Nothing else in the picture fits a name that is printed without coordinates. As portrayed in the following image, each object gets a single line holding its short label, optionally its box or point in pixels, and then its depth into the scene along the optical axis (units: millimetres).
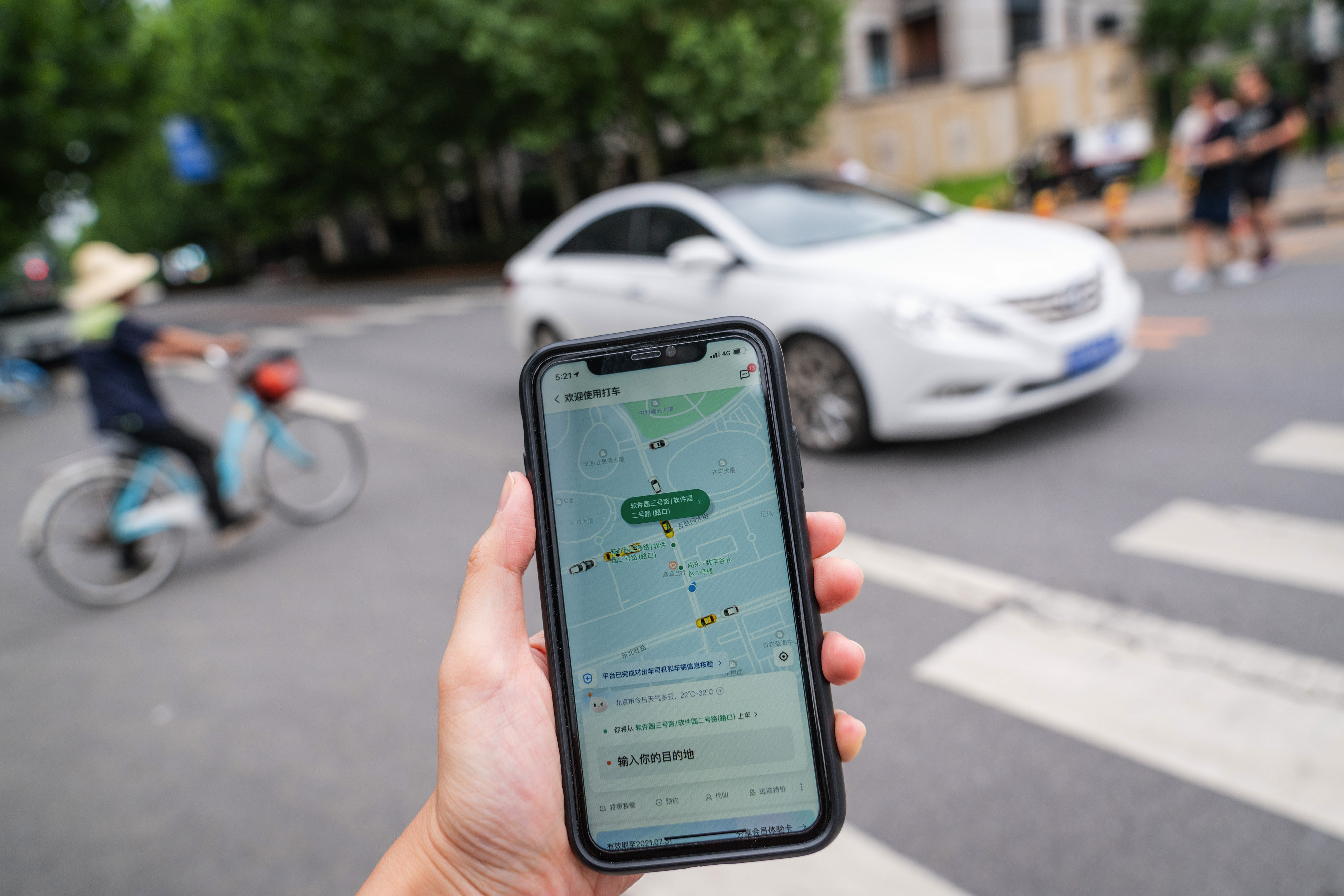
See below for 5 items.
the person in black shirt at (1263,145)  9531
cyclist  5645
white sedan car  5469
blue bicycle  5762
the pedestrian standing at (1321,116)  18922
